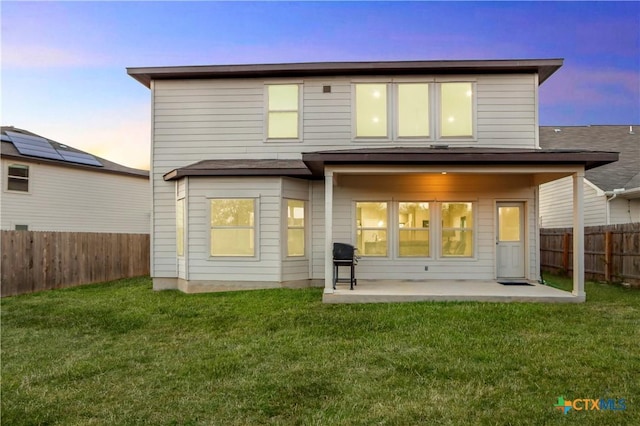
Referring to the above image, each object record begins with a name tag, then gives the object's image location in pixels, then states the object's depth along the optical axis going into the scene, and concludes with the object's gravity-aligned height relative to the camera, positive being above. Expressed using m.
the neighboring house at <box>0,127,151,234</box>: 15.00 +1.42
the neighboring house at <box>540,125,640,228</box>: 13.47 +1.55
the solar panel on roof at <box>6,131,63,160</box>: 15.44 +3.12
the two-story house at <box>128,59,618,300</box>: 9.77 +1.17
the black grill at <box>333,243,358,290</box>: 8.65 -0.68
